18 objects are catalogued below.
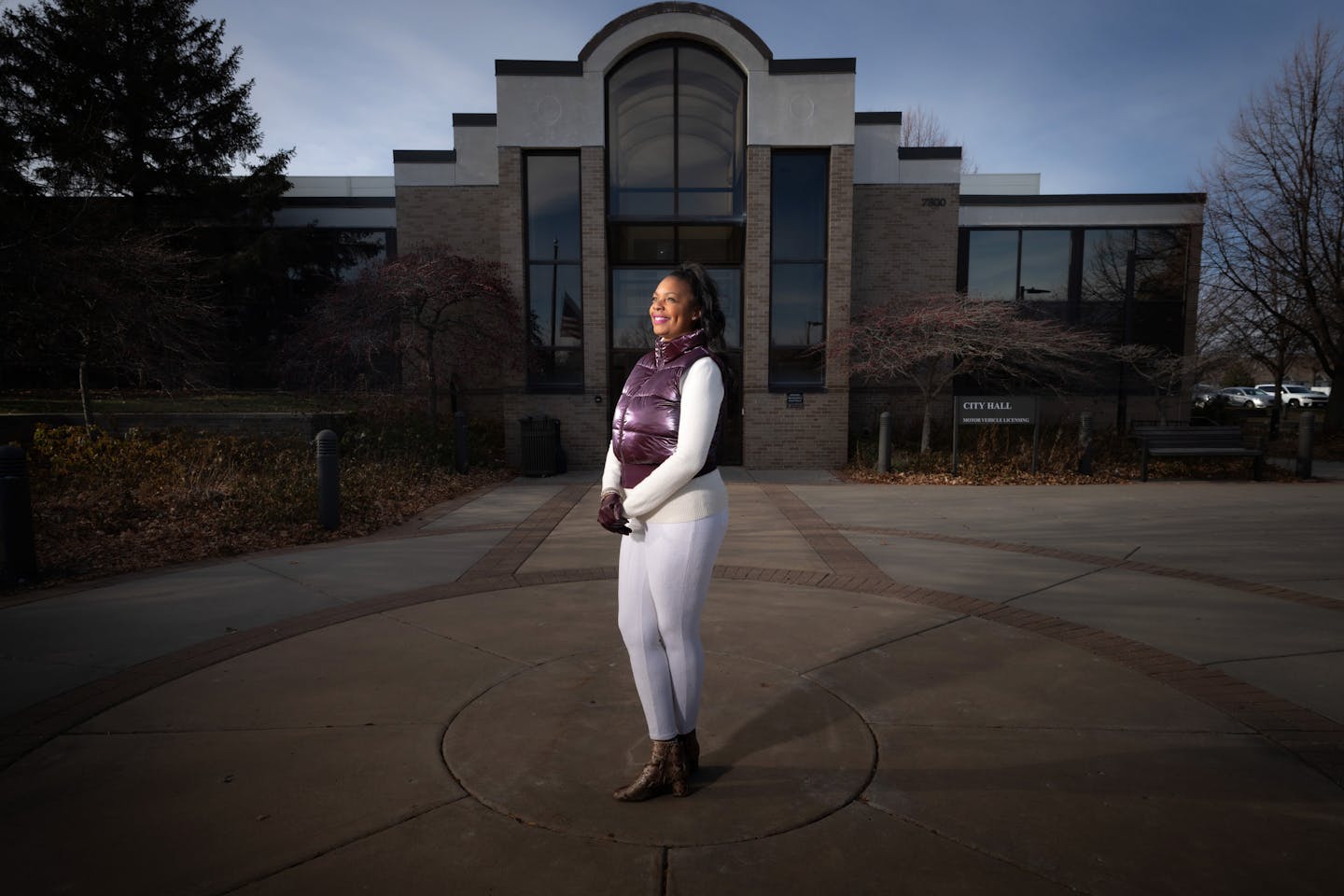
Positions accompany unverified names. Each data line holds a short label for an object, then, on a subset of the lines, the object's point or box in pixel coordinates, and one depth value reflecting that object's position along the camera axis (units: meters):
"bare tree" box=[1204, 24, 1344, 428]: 16.67
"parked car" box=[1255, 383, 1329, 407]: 35.62
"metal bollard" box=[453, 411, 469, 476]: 11.94
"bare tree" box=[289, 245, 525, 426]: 12.10
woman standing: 2.32
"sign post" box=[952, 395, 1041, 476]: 11.88
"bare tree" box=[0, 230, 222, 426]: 8.66
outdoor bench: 11.27
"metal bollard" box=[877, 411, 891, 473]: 12.07
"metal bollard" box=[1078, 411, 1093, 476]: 11.75
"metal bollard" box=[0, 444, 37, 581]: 5.25
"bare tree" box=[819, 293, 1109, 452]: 12.37
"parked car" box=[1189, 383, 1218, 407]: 33.22
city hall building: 13.10
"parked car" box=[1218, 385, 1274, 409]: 36.16
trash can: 12.20
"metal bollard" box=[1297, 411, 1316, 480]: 11.70
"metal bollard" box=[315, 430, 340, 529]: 7.26
